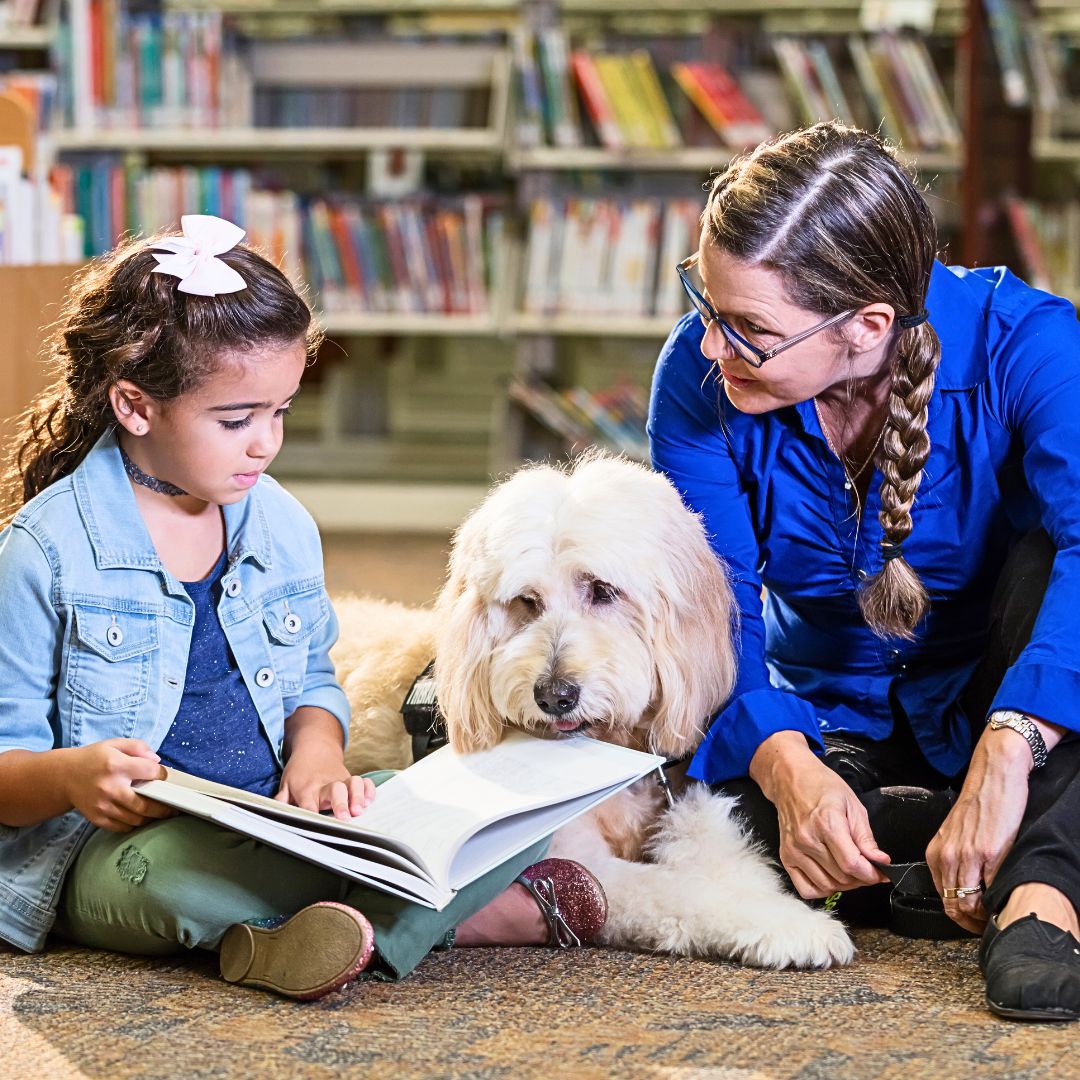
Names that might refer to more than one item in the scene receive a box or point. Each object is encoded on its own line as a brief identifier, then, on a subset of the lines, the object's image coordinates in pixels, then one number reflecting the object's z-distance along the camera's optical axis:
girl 3.23
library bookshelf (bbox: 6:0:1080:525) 6.83
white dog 3.33
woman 3.24
